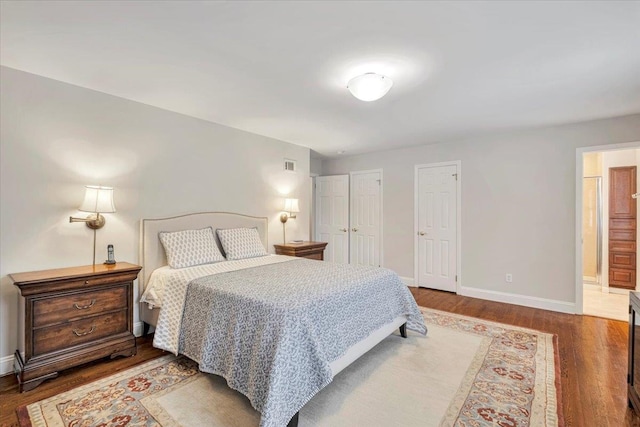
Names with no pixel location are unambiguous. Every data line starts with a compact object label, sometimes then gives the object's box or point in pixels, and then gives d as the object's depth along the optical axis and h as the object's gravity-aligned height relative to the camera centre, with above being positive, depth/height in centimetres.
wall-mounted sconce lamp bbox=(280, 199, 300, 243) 464 +2
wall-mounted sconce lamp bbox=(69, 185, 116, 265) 258 +8
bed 171 -76
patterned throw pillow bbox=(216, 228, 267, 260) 354 -39
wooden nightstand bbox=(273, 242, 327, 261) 443 -58
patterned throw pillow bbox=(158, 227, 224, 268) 304 -39
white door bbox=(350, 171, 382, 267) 557 -11
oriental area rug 182 -126
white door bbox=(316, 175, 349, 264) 600 -8
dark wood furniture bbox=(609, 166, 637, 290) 462 -25
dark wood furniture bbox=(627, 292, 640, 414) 182 -91
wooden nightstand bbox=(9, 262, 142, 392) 216 -84
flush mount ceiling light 237 +100
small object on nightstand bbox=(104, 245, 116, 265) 277 -41
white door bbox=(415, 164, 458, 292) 473 -25
